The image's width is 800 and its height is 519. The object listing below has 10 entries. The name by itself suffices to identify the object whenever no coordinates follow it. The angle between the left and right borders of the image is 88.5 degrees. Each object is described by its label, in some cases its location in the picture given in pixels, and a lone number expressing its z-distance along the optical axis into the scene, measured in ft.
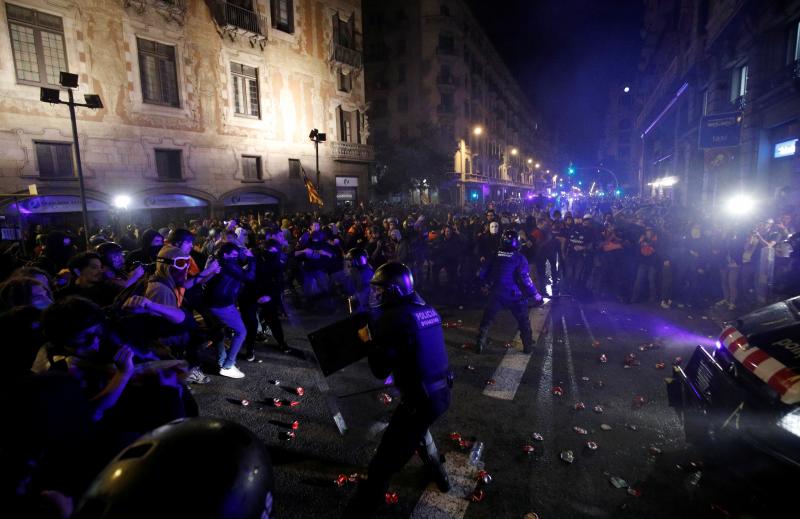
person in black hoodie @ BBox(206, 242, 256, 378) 19.44
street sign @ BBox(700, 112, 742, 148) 58.39
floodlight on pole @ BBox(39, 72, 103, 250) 38.93
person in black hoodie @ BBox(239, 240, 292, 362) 22.20
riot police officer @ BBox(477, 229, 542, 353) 22.62
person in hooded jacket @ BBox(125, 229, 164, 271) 23.47
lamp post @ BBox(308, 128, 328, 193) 72.10
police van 8.87
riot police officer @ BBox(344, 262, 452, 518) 10.39
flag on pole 63.41
